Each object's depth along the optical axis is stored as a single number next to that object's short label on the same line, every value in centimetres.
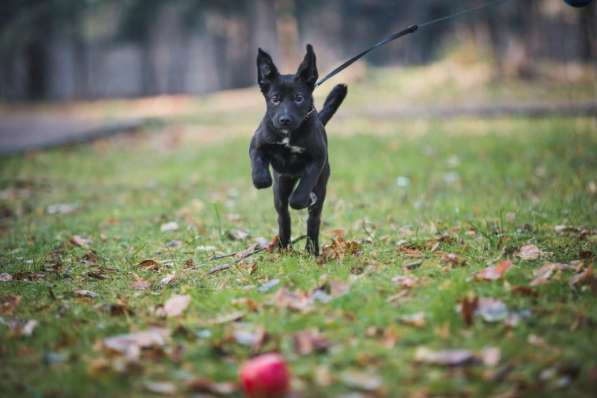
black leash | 891
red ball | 502
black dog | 809
